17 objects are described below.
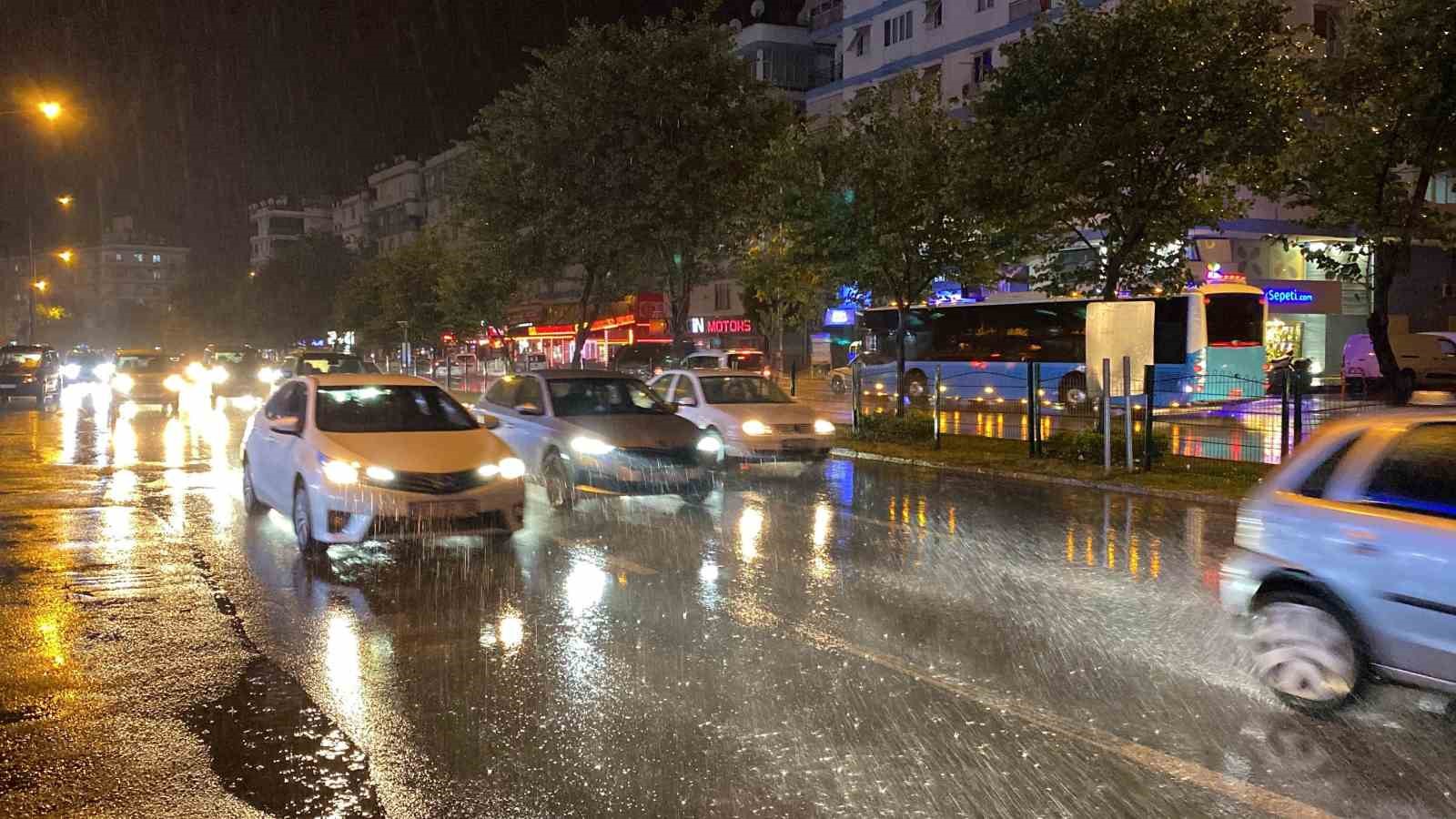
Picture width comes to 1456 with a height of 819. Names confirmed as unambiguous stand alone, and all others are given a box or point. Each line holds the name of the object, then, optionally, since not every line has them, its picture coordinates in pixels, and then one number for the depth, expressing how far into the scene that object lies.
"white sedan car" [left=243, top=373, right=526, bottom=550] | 9.45
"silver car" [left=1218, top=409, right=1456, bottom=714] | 5.31
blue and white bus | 29.25
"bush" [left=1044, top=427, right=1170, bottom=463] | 17.66
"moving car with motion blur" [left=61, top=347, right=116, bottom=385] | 57.03
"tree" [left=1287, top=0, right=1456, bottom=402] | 15.20
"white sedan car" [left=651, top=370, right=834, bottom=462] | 16.92
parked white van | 35.72
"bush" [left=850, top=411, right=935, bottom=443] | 21.80
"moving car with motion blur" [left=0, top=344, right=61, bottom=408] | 36.25
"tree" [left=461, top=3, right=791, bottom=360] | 27.05
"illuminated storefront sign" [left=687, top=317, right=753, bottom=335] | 64.44
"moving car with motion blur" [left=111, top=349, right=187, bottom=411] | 31.30
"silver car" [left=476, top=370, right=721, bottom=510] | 12.66
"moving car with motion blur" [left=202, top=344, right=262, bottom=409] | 39.38
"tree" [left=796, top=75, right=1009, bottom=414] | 22.09
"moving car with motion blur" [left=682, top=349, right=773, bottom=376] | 38.66
